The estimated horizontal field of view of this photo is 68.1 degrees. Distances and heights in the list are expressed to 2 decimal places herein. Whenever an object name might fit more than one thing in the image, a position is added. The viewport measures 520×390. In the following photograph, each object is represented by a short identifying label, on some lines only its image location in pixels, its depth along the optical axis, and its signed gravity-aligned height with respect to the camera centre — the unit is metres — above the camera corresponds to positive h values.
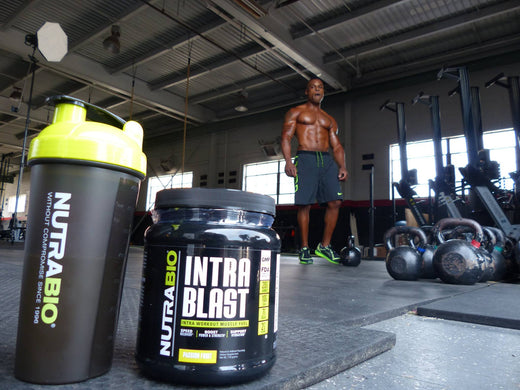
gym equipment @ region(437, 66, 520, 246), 3.07 +0.67
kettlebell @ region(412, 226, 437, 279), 2.22 -0.02
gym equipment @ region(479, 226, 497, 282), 2.08 +0.03
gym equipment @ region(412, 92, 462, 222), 3.65 +0.79
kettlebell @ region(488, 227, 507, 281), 2.38 +0.00
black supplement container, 0.42 -0.05
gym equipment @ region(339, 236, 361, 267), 3.26 -0.03
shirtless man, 3.24 +0.72
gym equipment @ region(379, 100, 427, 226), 4.41 +0.87
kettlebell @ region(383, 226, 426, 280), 2.13 -0.04
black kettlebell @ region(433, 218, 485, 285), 1.95 -0.03
